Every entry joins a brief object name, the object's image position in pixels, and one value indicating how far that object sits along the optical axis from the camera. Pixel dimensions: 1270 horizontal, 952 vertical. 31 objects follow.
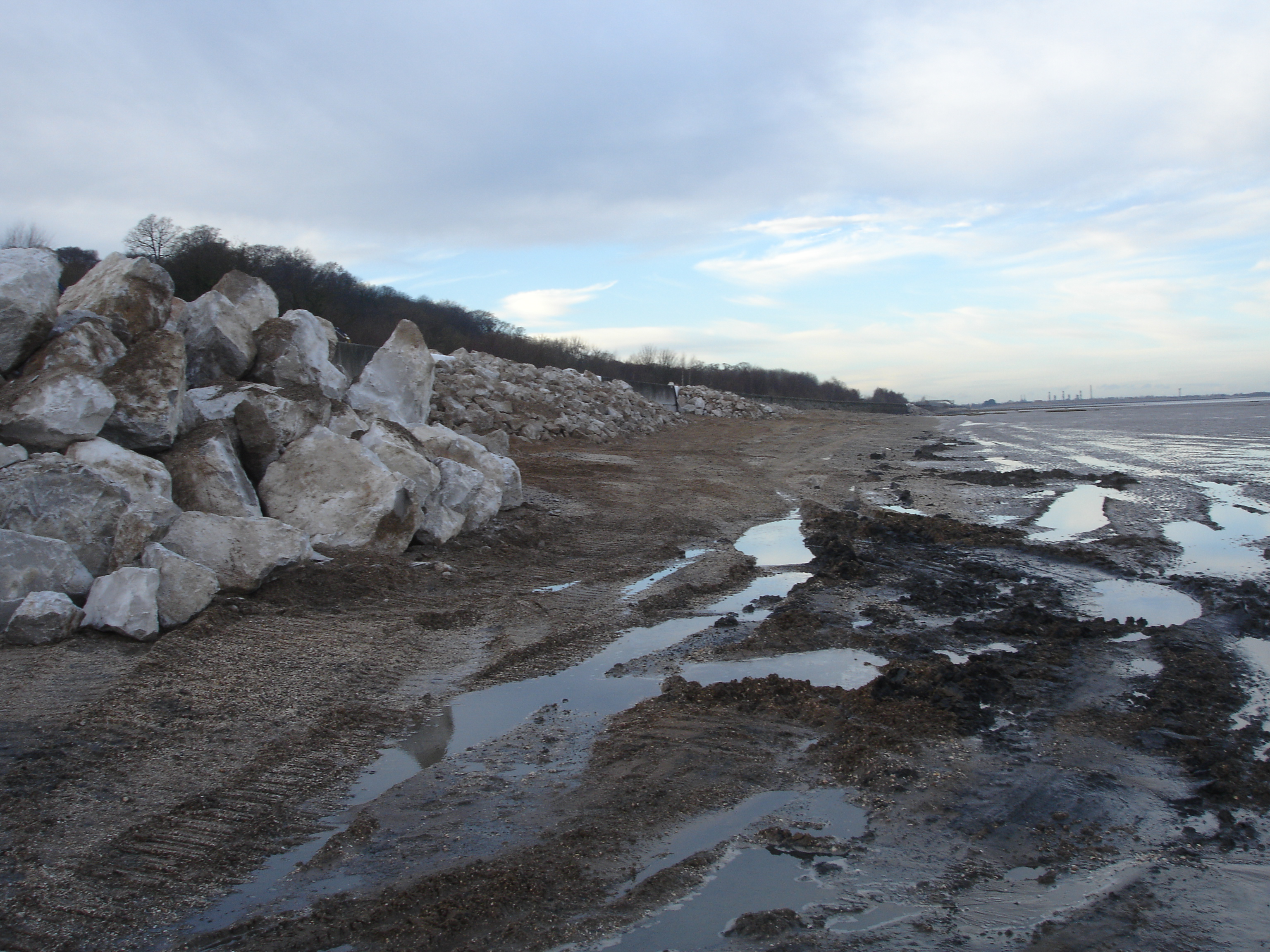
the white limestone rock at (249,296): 9.23
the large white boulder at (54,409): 6.12
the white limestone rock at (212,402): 7.44
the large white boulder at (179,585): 5.23
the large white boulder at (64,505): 5.52
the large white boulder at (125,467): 6.07
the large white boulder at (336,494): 7.23
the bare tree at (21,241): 23.28
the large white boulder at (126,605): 4.94
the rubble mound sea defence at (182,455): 5.28
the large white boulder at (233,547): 5.88
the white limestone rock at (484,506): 8.88
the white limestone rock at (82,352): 6.61
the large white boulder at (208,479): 6.65
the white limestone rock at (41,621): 4.75
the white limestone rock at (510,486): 10.06
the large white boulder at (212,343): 8.40
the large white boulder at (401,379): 10.53
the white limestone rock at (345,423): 8.41
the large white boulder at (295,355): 8.73
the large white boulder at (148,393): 6.67
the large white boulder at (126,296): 7.66
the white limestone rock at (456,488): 8.48
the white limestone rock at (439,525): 8.16
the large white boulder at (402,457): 8.11
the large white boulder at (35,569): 4.97
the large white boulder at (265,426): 7.57
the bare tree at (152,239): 30.69
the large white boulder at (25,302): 6.60
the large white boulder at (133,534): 5.56
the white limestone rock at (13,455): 5.80
